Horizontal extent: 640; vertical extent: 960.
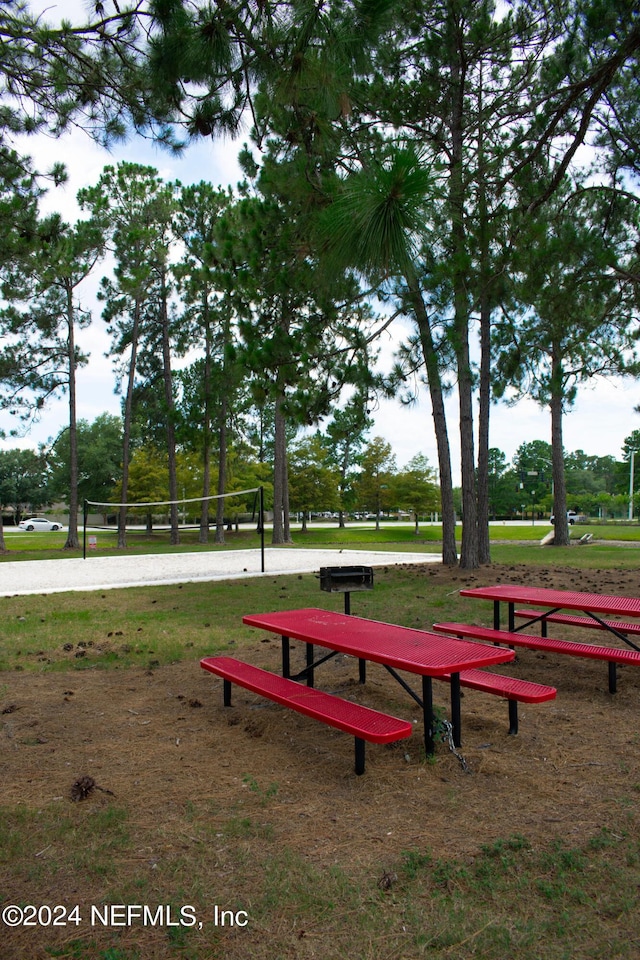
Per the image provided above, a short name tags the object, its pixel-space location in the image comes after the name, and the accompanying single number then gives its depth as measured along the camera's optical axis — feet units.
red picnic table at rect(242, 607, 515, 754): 11.46
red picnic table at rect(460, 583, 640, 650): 16.69
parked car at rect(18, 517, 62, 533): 180.45
